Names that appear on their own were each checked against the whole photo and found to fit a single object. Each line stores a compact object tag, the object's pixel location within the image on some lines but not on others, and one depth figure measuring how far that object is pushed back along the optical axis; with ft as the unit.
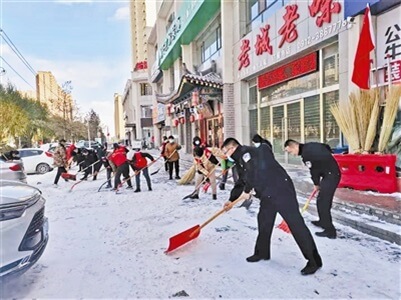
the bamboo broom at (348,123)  20.86
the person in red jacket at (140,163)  28.50
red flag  21.58
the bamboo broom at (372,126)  19.85
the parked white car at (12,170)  25.90
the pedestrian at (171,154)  34.13
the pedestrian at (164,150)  34.63
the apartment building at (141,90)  145.77
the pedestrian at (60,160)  34.28
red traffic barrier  18.25
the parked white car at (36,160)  46.70
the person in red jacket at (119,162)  28.63
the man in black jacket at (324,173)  13.57
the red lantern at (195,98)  50.99
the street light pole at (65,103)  120.03
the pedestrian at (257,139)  18.05
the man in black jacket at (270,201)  10.36
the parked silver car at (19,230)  8.45
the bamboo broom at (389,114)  18.94
